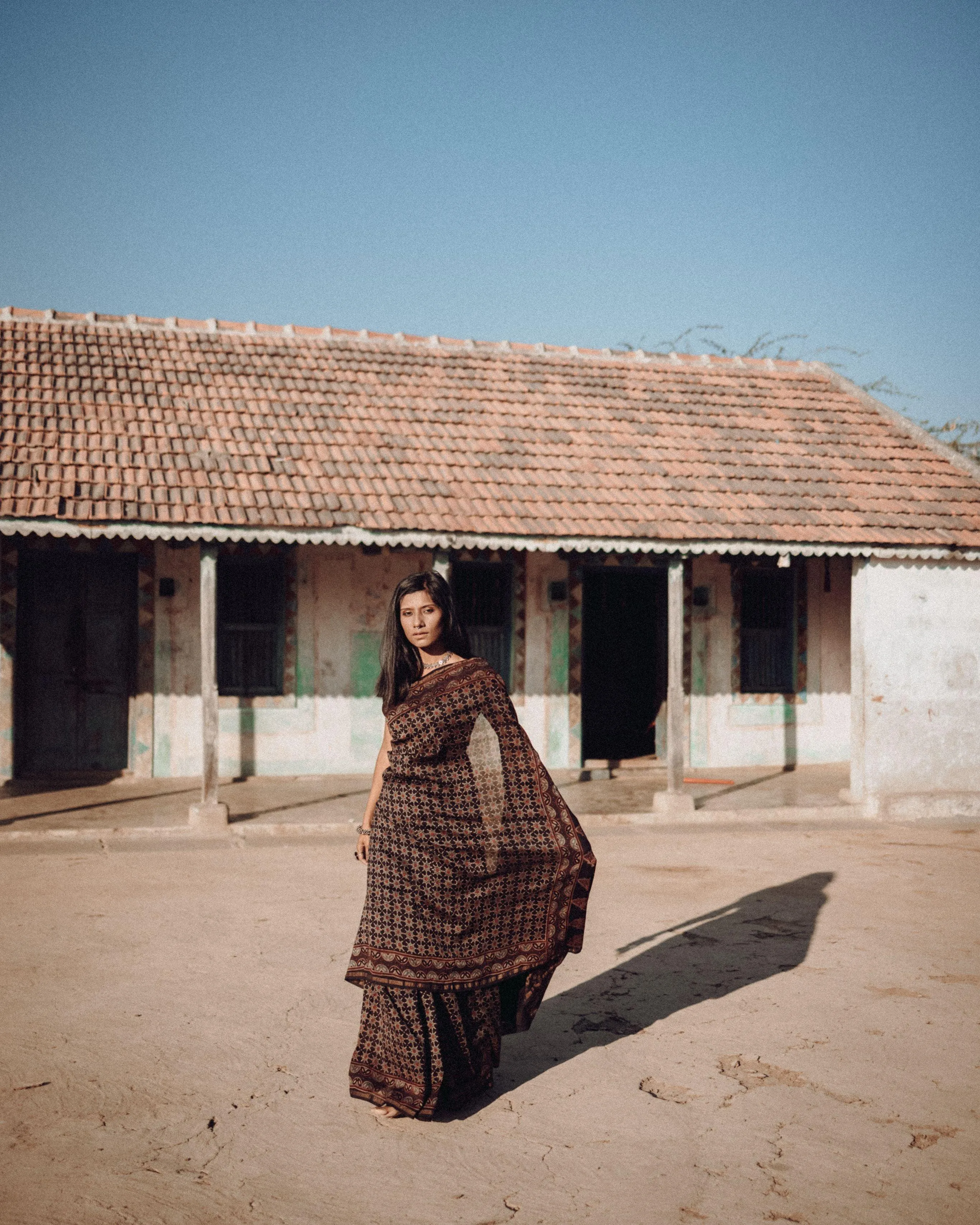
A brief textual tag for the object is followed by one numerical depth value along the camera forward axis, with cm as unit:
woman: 365
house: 975
